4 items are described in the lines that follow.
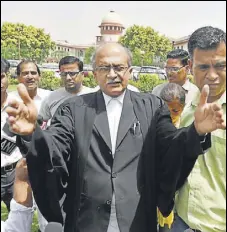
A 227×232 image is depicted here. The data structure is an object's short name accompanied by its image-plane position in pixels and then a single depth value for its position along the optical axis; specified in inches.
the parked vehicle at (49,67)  1072.8
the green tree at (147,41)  1662.5
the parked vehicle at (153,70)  846.9
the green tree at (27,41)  1567.4
